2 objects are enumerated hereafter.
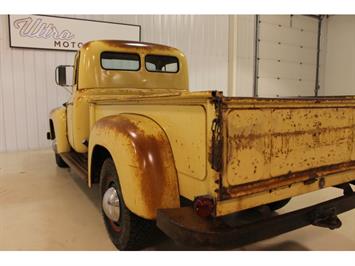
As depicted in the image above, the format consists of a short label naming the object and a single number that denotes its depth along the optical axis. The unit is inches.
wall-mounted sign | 227.9
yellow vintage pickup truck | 55.5
